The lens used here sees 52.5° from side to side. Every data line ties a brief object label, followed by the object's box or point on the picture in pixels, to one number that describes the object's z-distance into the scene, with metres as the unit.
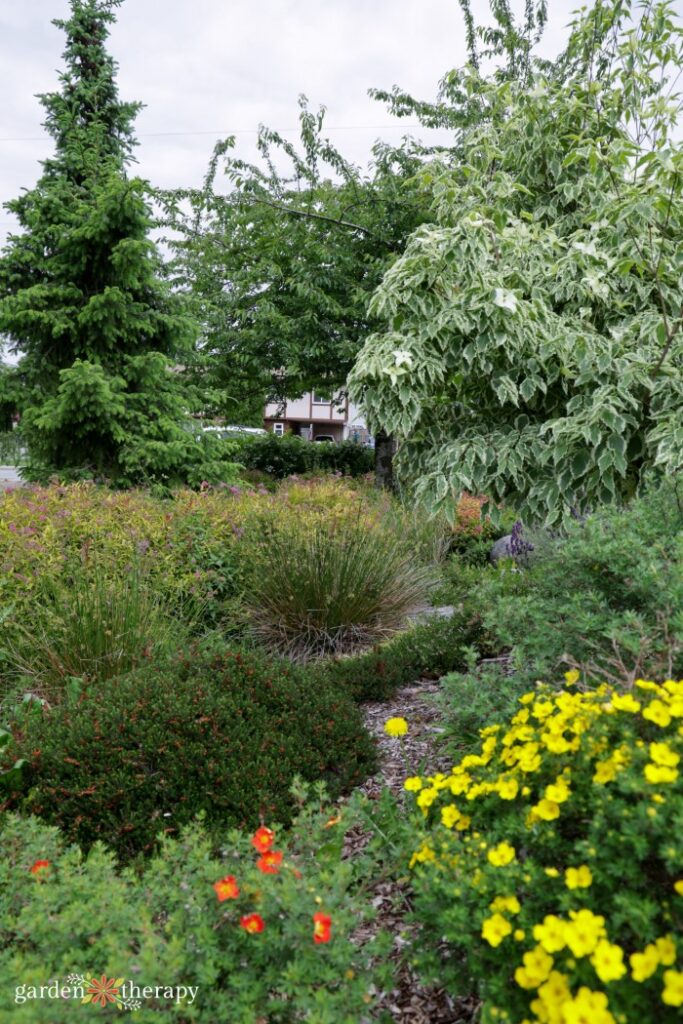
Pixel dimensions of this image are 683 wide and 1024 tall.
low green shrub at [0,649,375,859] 2.37
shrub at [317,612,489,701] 3.58
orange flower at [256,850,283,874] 1.43
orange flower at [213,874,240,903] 1.40
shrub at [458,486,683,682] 2.13
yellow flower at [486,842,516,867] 1.33
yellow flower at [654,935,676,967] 1.12
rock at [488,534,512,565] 7.55
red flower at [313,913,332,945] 1.26
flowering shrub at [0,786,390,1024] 1.27
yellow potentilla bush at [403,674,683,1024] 1.16
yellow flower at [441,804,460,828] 1.57
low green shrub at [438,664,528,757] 2.19
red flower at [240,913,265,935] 1.30
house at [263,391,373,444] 40.84
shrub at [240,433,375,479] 14.31
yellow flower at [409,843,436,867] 1.52
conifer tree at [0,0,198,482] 7.51
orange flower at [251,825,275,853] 1.49
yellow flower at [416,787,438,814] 1.63
